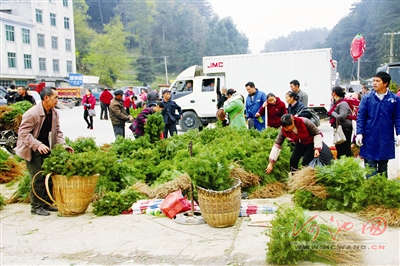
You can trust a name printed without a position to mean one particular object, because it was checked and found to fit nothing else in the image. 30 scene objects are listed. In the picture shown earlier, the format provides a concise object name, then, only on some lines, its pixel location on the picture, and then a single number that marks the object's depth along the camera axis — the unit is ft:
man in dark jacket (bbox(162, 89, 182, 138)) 33.24
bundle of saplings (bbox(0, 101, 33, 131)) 34.35
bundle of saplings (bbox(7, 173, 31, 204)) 21.95
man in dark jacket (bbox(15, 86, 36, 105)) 37.33
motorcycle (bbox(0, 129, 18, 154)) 35.63
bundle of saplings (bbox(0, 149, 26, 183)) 27.12
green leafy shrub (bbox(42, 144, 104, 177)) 18.19
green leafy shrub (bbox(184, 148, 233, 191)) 16.33
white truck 55.16
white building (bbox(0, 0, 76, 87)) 172.55
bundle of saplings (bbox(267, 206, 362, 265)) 12.72
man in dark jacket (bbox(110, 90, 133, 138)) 31.96
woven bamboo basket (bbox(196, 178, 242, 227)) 15.97
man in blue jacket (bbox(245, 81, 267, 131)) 32.50
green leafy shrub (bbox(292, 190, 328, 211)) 18.11
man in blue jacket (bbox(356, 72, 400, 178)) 18.66
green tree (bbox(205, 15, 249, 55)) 327.47
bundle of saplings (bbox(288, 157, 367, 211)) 17.31
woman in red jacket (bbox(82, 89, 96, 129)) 60.80
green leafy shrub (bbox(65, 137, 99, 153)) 22.73
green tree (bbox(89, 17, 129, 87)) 265.54
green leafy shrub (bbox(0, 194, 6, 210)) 20.63
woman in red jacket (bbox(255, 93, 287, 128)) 29.27
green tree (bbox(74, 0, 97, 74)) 282.56
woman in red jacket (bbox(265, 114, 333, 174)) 19.53
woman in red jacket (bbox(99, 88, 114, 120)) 68.44
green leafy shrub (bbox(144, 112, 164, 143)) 27.96
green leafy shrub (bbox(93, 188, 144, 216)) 19.15
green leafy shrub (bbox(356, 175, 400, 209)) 16.14
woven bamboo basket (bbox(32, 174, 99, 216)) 18.51
